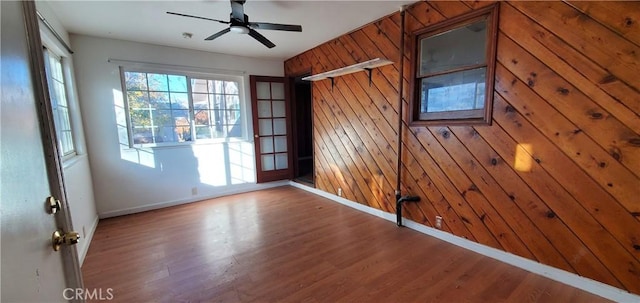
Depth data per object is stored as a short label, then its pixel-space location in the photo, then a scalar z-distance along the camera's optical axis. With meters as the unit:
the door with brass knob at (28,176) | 0.64
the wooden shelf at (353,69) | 2.94
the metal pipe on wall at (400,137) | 2.80
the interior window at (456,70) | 2.24
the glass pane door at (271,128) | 4.78
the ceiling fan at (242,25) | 2.28
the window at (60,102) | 2.57
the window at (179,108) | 3.74
